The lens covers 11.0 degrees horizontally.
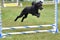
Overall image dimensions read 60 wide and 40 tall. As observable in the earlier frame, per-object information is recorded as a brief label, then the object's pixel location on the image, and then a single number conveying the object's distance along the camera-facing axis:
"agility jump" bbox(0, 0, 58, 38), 8.44
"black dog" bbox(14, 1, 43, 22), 8.42
